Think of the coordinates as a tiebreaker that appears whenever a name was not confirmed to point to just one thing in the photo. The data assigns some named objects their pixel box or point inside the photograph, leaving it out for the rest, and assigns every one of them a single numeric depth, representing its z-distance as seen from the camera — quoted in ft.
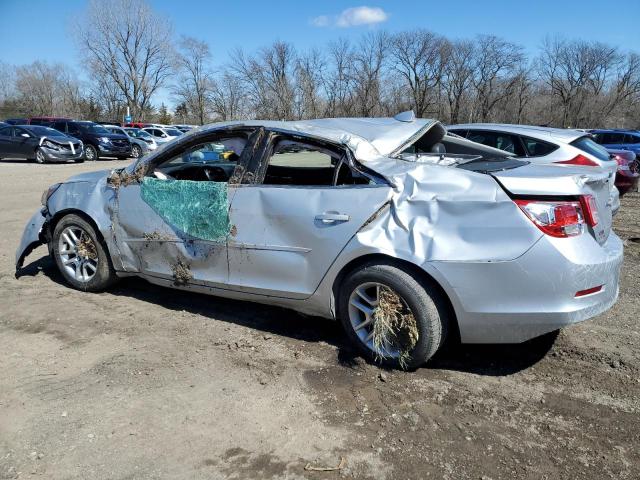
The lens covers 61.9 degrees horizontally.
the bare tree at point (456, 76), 195.72
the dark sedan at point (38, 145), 68.85
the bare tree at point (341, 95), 173.91
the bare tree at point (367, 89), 177.47
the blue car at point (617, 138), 57.56
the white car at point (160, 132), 101.32
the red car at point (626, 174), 36.63
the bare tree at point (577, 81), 202.69
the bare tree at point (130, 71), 214.90
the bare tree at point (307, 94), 162.91
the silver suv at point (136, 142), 83.92
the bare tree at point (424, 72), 192.65
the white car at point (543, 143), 24.34
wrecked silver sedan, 9.77
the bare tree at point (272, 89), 158.71
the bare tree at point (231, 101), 174.60
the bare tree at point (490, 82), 197.26
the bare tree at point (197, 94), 208.33
